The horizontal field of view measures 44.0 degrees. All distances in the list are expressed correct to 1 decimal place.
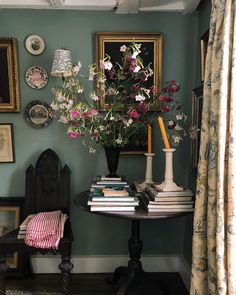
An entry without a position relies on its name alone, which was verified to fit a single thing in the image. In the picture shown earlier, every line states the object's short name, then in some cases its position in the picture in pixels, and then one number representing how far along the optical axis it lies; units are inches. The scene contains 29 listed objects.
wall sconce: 83.4
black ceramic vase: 82.4
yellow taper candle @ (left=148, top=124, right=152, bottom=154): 82.2
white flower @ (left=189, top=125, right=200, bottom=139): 83.1
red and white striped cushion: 75.0
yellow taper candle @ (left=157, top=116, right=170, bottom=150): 69.9
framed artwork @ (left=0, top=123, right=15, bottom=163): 93.7
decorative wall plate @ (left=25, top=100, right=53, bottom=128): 92.9
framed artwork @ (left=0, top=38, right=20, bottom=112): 91.0
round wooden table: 76.0
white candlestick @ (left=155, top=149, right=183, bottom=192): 68.4
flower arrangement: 76.8
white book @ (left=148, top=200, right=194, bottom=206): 66.0
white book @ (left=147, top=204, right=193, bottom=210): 65.9
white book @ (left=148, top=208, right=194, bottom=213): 65.9
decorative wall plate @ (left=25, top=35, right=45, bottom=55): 91.8
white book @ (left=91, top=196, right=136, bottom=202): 66.1
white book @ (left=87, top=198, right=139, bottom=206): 66.1
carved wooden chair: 91.2
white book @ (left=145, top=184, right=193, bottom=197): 66.5
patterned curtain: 49.5
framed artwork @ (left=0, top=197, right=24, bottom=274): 92.4
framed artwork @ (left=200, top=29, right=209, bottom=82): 82.6
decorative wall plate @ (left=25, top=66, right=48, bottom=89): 92.0
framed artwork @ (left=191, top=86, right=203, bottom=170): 85.0
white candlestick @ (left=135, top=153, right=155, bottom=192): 83.1
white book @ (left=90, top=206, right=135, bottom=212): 65.8
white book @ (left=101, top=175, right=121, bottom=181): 82.6
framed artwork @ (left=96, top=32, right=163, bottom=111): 91.1
